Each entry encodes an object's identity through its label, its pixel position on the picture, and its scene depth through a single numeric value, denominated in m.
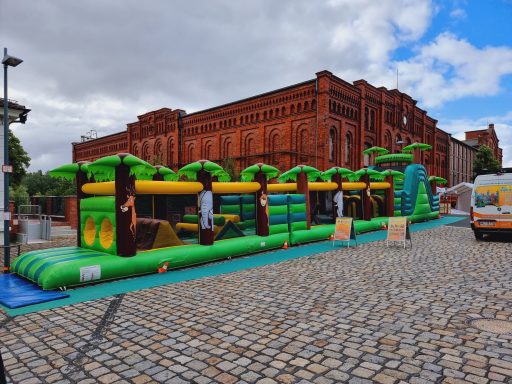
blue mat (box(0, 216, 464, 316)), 6.02
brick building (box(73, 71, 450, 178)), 27.69
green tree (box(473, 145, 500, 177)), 48.81
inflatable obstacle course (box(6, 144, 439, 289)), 7.25
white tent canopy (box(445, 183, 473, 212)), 30.44
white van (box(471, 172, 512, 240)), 11.55
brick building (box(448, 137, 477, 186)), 51.25
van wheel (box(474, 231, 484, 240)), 12.49
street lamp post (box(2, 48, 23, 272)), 7.92
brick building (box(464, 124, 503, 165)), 64.80
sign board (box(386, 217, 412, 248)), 11.10
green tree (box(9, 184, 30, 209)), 22.41
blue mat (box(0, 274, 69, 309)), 5.75
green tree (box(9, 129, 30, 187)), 30.65
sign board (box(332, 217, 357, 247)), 11.68
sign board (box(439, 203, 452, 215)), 28.42
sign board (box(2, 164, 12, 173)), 7.76
